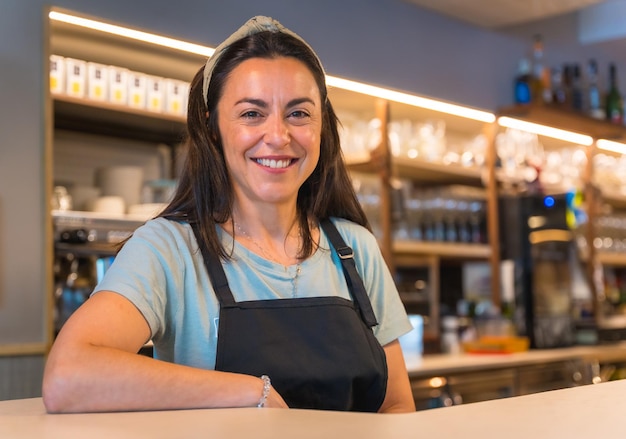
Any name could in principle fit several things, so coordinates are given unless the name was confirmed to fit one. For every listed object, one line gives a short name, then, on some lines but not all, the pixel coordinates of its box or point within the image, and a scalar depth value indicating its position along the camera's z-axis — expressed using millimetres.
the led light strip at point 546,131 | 5531
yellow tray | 4996
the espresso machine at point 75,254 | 3510
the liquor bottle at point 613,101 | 6406
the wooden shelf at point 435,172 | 4938
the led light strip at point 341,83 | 3514
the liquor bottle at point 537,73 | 5543
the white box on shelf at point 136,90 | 3852
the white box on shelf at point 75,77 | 3641
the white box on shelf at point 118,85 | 3781
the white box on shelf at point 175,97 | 3988
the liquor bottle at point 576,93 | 6047
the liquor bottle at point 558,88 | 5793
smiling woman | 1481
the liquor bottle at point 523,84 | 5453
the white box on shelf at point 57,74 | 3568
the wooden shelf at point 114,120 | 3732
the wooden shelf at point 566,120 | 5391
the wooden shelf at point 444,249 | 4859
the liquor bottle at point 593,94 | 6199
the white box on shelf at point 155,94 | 3908
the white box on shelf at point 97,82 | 3709
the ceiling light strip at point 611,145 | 6629
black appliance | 5320
